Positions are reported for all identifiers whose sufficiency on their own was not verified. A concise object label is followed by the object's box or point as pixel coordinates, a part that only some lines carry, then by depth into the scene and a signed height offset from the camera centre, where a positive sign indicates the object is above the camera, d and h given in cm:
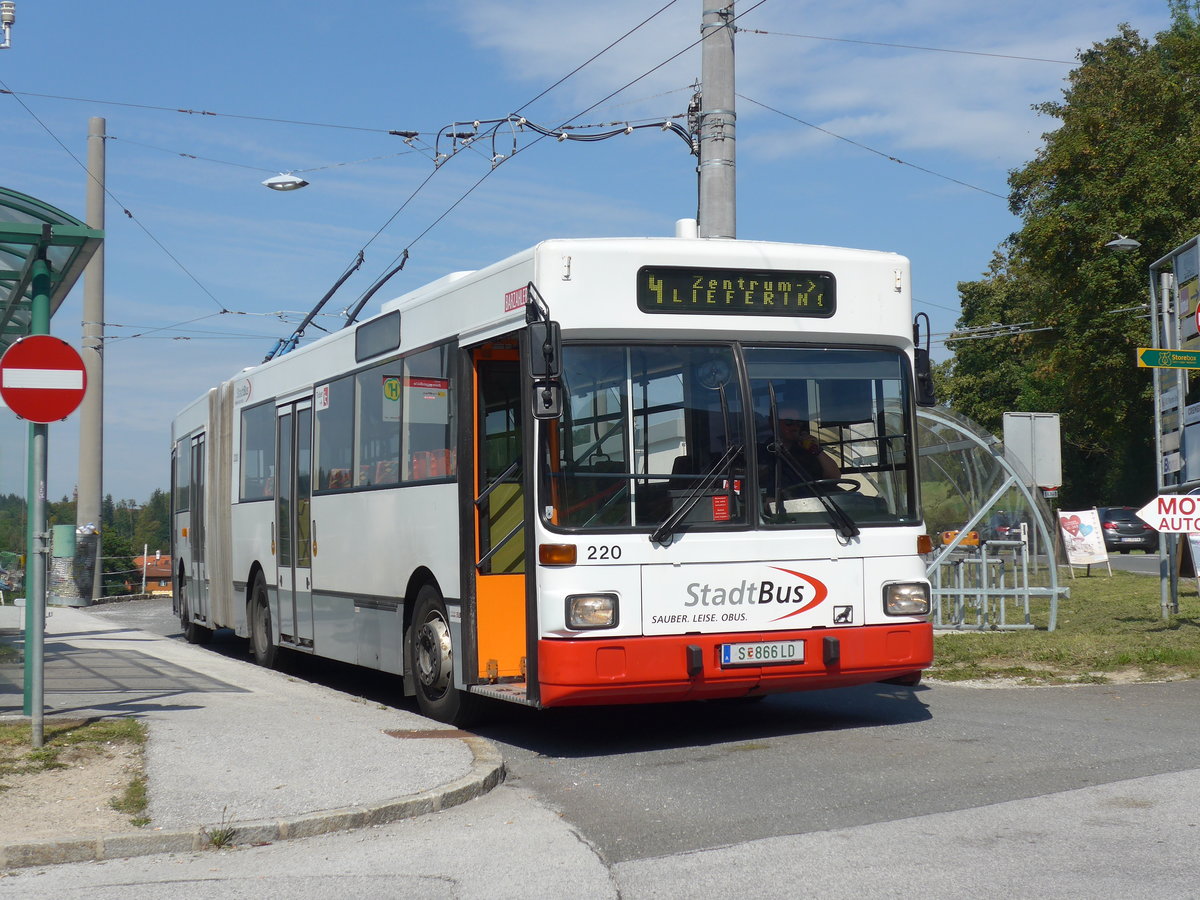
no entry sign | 881 +92
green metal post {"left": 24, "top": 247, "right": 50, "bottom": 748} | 872 -29
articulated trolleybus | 871 +27
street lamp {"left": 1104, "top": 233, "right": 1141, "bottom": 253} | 3074 +569
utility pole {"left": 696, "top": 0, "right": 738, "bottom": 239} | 1382 +377
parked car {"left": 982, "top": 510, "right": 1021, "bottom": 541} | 1794 -17
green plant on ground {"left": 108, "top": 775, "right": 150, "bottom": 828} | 682 -133
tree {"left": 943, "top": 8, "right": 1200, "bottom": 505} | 3906 +825
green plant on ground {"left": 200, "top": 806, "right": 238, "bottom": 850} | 655 -138
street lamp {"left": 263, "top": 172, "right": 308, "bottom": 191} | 2191 +517
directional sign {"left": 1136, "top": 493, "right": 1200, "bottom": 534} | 1465 -2
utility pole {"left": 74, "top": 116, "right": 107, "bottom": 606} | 2712 +300
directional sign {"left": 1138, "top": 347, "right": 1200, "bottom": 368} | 1478 +155
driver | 912 +46
